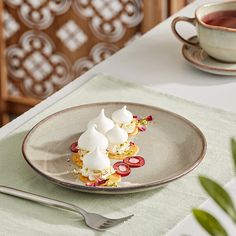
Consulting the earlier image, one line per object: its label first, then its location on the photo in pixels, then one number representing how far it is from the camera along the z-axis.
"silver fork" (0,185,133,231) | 1.32
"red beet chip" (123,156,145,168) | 1.44
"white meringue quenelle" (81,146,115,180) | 1.39
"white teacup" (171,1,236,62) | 1.73
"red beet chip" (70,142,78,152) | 1.48
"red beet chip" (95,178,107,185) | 1.39
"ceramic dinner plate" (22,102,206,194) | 1.40
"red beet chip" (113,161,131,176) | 1.42
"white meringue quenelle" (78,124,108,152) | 1.42
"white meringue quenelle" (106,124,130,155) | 1.45
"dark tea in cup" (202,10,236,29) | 1.81
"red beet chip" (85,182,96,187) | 1.38
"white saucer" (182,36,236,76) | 1.75
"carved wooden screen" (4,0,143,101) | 3.25
